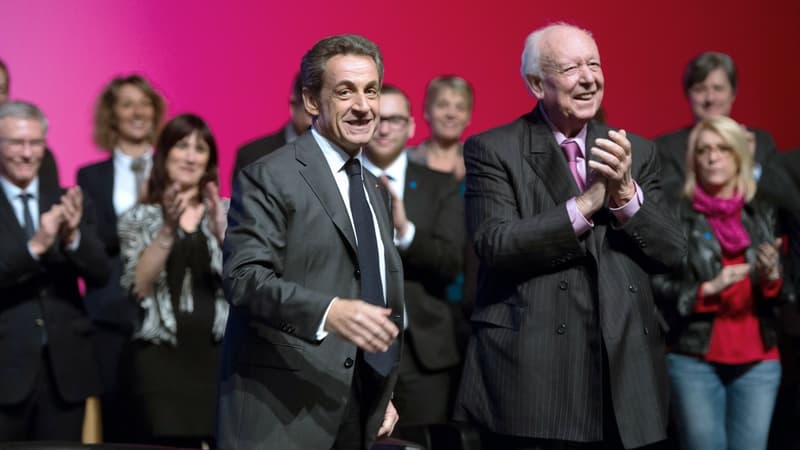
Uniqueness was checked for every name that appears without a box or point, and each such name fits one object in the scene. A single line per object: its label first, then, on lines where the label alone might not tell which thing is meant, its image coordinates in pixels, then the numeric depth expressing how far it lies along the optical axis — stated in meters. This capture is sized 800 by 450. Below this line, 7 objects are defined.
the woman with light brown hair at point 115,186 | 8.72
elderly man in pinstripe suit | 5.36
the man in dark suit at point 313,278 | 4.50
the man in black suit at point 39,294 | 7.40
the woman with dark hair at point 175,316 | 7.52
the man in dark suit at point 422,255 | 8.03
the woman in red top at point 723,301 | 7.14
